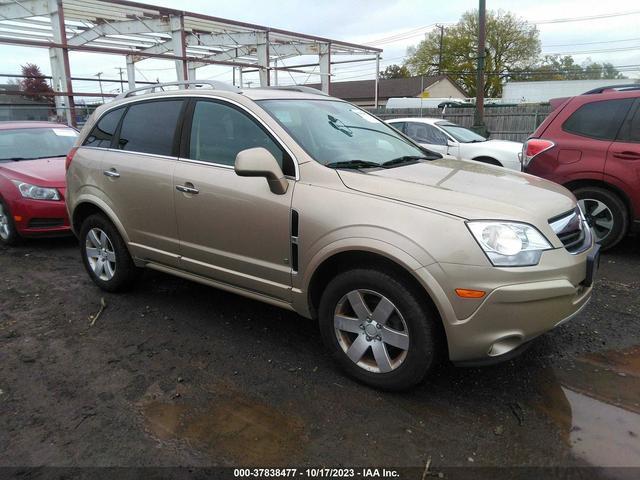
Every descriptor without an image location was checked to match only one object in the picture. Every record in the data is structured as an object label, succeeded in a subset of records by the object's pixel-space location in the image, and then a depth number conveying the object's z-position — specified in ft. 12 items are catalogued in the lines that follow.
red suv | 17.03
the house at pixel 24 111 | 43.06
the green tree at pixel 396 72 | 223.71
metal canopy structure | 43.78
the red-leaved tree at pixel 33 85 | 65.40
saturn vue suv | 8.25
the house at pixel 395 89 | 167.84
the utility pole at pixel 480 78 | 50.38
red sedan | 19.52
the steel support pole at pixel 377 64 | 79.71
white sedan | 32.30
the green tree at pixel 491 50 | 194.80
